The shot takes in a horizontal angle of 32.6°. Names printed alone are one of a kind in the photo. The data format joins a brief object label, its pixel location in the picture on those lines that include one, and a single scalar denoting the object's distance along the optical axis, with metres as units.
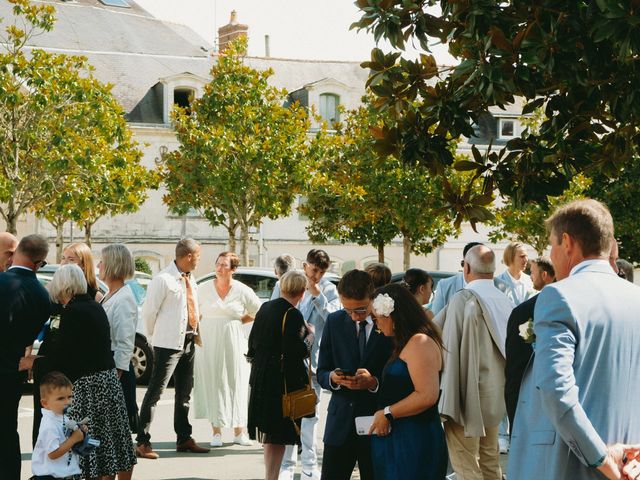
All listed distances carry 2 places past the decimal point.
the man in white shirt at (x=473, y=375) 8.10
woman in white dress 11.73
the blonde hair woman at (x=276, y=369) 8.55
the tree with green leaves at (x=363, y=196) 40.22
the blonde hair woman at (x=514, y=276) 11.49
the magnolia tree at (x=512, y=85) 6.50
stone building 46.59
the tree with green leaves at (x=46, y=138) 29.22
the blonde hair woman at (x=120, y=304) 8.98
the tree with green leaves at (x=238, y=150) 37.81
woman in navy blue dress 6.20
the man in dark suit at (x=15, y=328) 7.91
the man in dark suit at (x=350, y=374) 7.16
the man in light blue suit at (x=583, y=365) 4.21
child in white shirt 7.28
